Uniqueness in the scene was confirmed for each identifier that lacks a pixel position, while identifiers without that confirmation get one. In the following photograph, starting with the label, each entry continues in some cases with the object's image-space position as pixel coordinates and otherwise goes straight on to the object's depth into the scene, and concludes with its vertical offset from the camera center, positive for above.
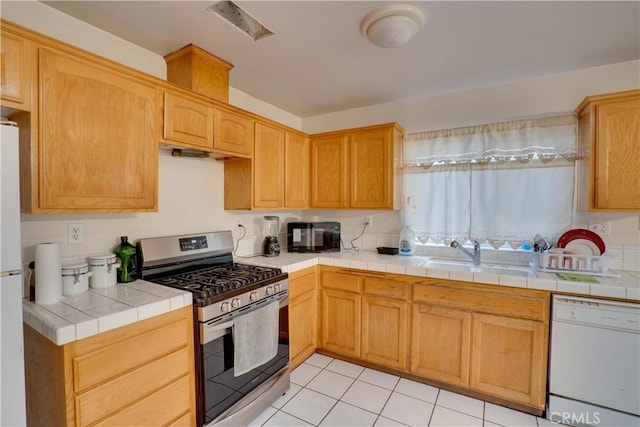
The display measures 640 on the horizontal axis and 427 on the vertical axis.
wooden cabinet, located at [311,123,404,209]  2.70 +0.39
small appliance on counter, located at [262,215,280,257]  2.71 -0.30
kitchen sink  2.07 -0.47
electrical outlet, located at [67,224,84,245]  1.63 -0.16
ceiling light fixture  1.55 +1.04
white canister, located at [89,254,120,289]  1.59 -0.37
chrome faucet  2.44 -0.37
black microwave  2.89 -0.31
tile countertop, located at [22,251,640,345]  1.18 -0.47
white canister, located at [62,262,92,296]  1.46 -0.38
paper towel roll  1.35 -0.33
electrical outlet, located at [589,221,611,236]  2.16 -0.14
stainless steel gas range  1.58 -0.72
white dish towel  1.71 -0.84
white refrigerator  1.00 -0.30
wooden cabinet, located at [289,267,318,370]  2.37 -0.95
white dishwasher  1.69 -0.95
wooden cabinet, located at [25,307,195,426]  1.15 -0.77
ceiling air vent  1.54 +1.08
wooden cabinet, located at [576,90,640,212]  1.89 +0.39
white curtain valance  2.30 +0.58
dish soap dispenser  2.79 -0.34
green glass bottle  1.73 -0.34
